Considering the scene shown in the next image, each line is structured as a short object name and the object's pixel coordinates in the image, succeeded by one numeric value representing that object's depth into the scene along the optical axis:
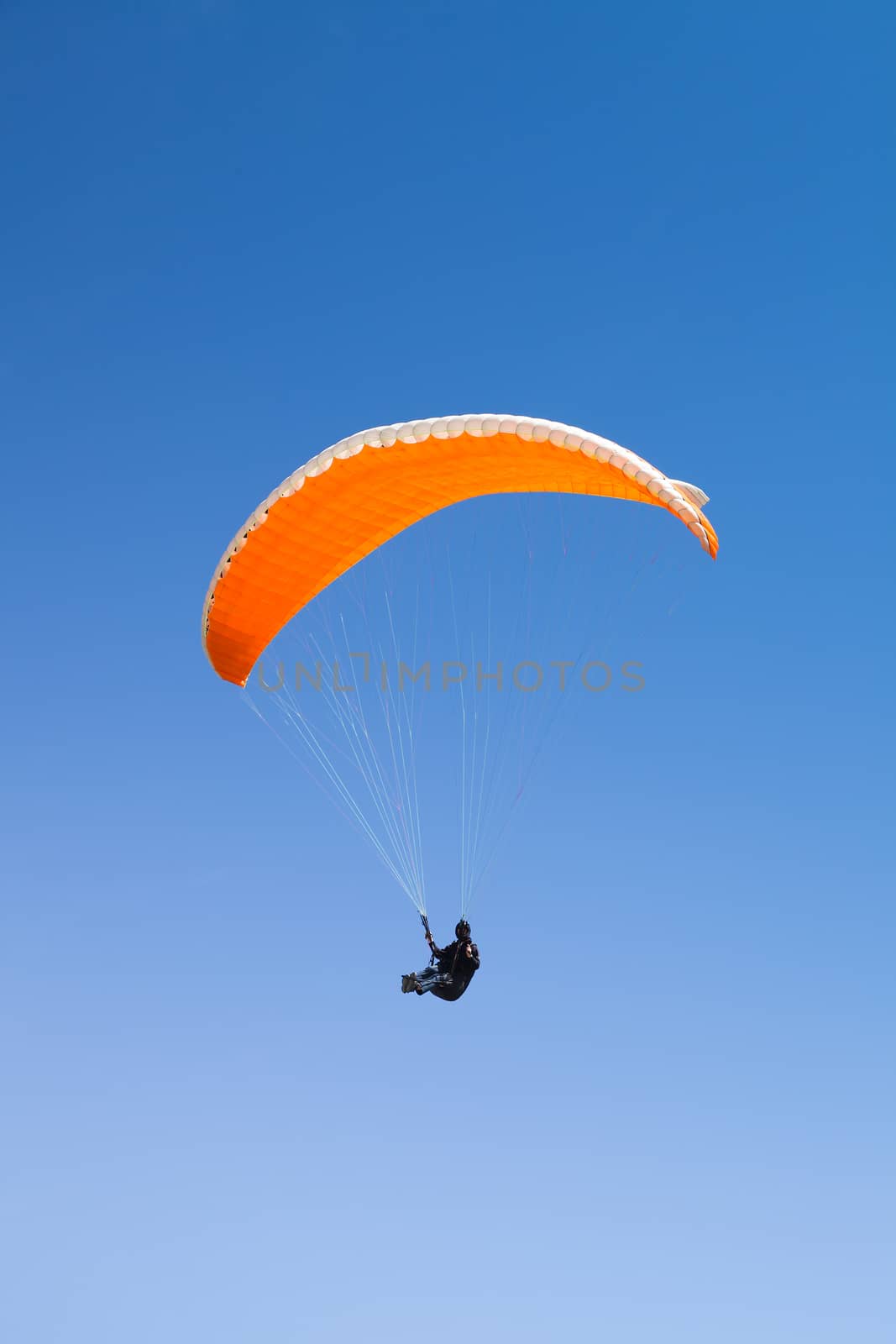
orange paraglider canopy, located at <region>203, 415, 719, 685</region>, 17.09
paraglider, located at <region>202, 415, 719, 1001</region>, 17.14
